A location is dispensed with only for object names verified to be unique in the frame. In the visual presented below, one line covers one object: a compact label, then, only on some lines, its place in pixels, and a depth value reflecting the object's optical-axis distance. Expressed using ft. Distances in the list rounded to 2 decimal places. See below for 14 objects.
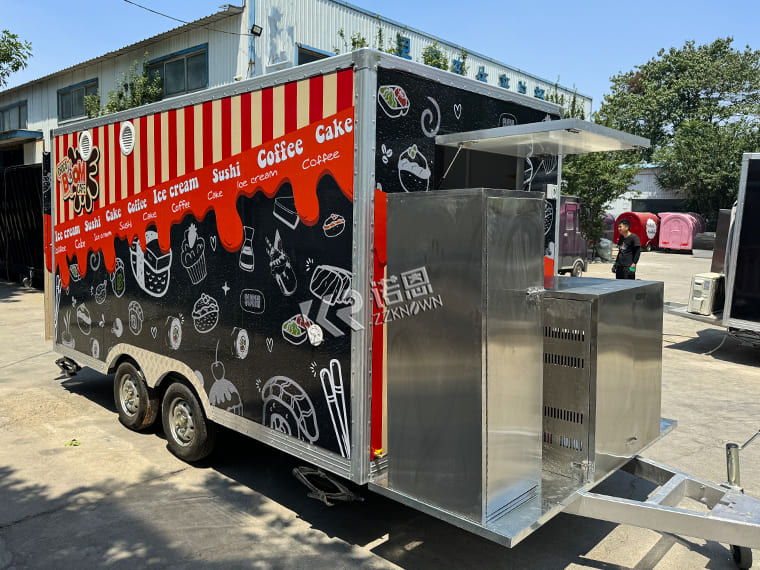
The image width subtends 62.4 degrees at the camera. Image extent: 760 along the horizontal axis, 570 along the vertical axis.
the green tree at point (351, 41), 56.47
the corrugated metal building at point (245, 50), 53.88
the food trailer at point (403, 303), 11.00
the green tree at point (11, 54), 53.16
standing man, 39.75
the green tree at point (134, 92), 61.00
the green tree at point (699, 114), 120.26
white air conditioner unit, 32.91
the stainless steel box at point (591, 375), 12.40
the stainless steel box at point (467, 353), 10.68
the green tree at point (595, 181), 84.38
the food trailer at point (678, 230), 105.91
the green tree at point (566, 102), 80.02
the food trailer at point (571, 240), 68.80
